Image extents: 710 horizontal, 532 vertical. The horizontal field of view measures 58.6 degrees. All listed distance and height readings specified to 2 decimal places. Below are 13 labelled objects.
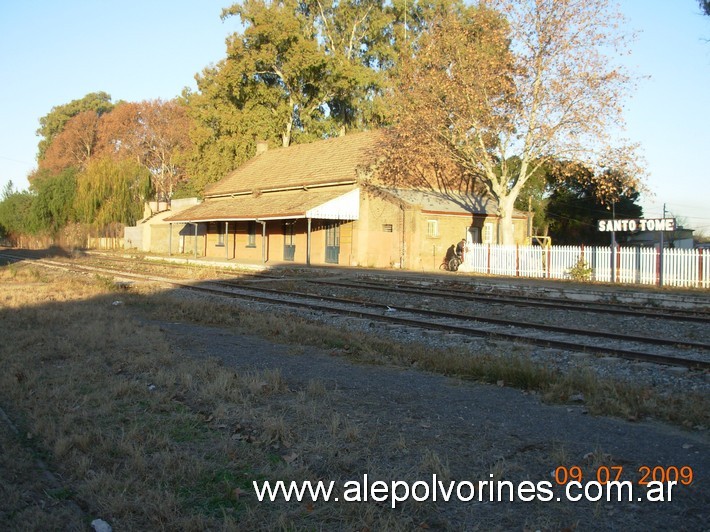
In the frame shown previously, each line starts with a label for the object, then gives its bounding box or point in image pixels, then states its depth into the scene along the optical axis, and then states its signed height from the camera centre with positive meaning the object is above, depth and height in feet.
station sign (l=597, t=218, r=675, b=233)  73.51 +4.16
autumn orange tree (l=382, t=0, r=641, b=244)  85.56 +22.64
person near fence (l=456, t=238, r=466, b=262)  96.36 +1.30
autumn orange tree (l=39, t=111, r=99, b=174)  255.91 +45.65
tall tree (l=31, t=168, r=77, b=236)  203.10 +16.62
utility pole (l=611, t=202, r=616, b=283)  78.84 -0.30
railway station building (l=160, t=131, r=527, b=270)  102.47 +7.23
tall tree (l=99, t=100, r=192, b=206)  219.20 +41.84
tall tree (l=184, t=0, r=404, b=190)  157.89 +47.10
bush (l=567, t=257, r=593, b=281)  80.59 -1.64
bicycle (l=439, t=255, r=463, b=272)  97.04 -0.86
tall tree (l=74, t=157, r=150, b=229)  183.73 +18.60
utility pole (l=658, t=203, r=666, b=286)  74.43 -1.13
